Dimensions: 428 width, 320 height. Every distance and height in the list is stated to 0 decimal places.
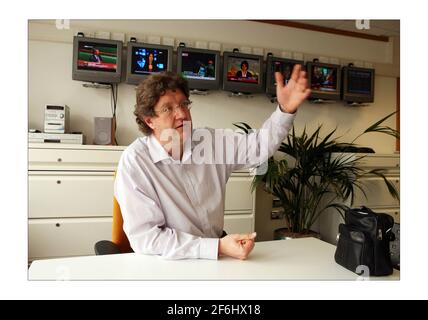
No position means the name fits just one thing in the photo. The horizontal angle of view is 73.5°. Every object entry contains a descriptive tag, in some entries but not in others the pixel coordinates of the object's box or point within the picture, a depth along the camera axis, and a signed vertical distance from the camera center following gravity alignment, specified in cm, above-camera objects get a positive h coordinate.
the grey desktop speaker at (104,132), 213 +15
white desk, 68 -29
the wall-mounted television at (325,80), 225 +61
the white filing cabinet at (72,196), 188 -30
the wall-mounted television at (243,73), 222 +65
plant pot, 221 -62
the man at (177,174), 80 -8
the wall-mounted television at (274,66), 220 +71
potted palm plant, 221 -15
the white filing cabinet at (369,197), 225 -34
